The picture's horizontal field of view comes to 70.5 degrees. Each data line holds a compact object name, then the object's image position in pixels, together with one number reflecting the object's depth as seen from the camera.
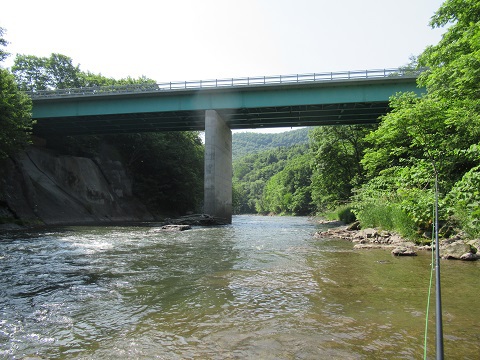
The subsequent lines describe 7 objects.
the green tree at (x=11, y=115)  24.36
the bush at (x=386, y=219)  15.14
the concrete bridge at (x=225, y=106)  31.52
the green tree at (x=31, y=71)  61.03
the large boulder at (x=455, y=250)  10.75
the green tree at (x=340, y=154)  41.67
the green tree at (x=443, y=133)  6.92
